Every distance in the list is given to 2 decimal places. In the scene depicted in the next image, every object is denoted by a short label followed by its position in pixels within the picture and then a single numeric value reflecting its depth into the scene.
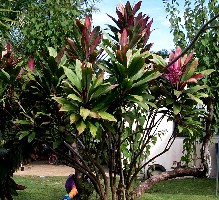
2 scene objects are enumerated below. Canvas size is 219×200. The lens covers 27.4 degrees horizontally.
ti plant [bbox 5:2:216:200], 2.69
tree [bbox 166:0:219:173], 7.56
